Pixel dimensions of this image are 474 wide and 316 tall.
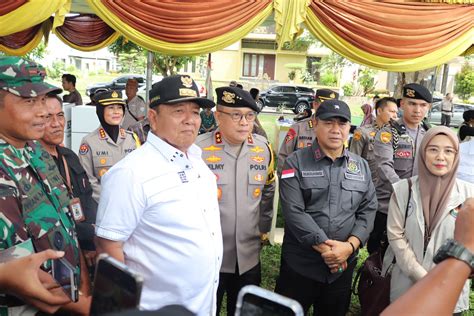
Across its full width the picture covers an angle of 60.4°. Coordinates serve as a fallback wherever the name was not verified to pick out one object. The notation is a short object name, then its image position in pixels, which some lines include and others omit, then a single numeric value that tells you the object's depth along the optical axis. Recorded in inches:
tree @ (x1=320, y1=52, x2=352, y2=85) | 1145.2
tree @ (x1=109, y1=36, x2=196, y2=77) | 513.3
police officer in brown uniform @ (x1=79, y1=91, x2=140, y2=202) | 143.3
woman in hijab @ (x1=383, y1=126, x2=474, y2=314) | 89.6
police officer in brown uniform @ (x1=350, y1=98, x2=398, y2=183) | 181.0
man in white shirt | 67.4
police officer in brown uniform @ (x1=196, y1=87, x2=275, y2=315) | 106.7
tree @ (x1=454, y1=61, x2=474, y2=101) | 1096.5
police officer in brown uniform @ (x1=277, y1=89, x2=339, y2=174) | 184.5
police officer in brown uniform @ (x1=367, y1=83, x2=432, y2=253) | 137.1
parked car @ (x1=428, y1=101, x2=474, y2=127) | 756.0
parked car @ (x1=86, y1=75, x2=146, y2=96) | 820.9
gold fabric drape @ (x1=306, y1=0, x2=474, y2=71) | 135.3
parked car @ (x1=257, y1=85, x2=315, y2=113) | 937.5
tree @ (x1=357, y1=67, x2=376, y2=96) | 1062.2
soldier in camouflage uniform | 54.5
